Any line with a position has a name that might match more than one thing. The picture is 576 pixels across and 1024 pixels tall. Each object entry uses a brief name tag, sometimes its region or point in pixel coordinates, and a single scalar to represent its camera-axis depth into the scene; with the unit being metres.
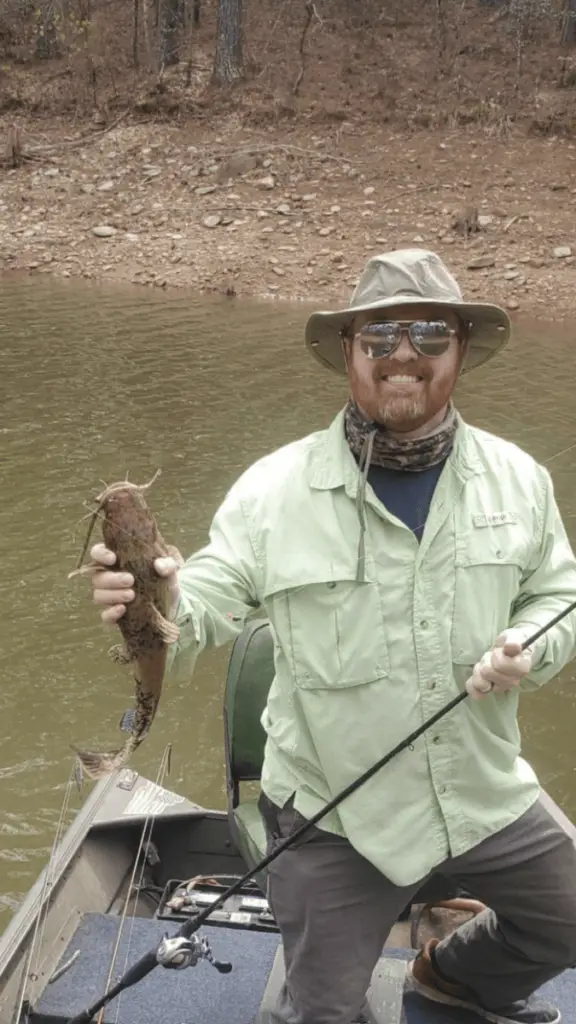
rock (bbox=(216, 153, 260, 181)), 21.64
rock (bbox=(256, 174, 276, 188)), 21.09
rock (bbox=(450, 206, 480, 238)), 18.77
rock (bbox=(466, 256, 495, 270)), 17.86
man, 2.70
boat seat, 3.86
